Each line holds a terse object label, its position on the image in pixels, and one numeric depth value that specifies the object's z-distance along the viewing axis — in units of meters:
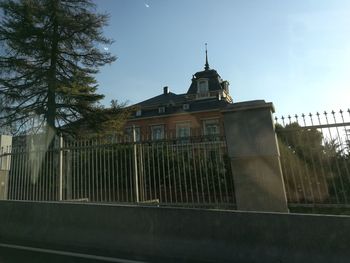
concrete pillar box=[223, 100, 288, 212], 6.28
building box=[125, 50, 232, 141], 44.19
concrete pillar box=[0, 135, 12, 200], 10.45
